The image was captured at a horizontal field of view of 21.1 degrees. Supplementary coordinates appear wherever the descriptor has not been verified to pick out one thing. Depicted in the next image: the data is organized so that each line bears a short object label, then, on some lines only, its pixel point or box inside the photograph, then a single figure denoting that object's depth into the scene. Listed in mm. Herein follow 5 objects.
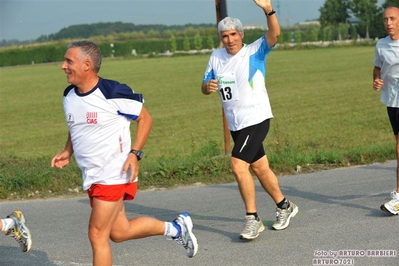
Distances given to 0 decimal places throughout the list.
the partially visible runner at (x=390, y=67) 11845
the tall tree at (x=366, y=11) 197566
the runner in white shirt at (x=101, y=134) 8232
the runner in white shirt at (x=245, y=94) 10810
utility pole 16996
